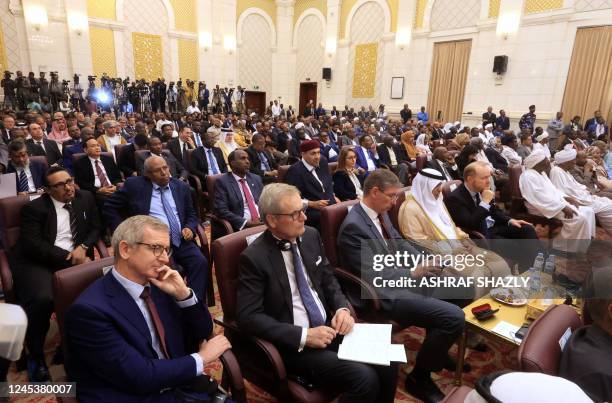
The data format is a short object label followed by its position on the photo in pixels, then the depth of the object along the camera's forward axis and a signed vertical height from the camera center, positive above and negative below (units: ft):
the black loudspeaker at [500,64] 37.37 +5.30
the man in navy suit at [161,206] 9.50 -2.58
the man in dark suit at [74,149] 15.86 -1.98
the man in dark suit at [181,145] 19.10 -1.93
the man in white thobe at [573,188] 13.65 -2.46
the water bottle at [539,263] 8.99 -3.35
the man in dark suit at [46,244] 7.27 -3.05
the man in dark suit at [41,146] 16.08 -1.91
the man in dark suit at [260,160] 17.34 -2.39
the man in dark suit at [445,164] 16.78 -2.08
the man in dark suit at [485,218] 10.34 -2.76
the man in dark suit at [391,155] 20.55 -2.28
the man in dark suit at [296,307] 5.47 -3.06
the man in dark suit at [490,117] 37.04 +0.14
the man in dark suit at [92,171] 13.91 -2.45
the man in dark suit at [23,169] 12.11 -2.21
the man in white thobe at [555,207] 12.49 -2.82
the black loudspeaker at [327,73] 54.39 +5.52
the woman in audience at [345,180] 14.43 -2.53
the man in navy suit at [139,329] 4.33 -2.73
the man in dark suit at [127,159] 16.70 -2.35
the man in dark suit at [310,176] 13.12 -2.21
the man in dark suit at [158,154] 16.12 -2.20
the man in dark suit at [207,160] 17.01 -2.36
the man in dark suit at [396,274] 6.89 -3.20
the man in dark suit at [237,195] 11.08 -2.55
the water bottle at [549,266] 8.71 -3.29
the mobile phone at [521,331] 6.39 -3.54
